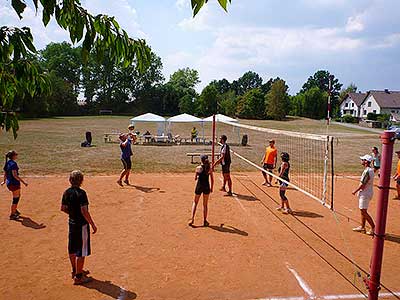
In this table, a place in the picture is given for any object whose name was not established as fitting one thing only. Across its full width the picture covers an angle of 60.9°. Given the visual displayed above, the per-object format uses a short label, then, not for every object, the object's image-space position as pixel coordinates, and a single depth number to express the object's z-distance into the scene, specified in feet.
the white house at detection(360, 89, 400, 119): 244.83
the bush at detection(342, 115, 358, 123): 216.95
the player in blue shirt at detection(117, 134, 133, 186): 41.86
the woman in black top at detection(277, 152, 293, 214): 32.24
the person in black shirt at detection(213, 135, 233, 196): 39.06
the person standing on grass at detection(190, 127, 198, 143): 102.37
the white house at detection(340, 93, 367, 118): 275.18
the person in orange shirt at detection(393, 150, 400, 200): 39.88
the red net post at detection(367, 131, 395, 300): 13.17
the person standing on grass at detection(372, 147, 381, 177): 43.96
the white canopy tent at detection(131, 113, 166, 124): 96.63
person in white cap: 27.40
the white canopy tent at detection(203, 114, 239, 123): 91.36
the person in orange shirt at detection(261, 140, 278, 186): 42.47
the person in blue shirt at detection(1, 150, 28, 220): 29.21
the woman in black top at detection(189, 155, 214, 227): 28.66
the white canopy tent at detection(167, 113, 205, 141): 97.60
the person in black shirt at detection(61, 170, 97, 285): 19.17
